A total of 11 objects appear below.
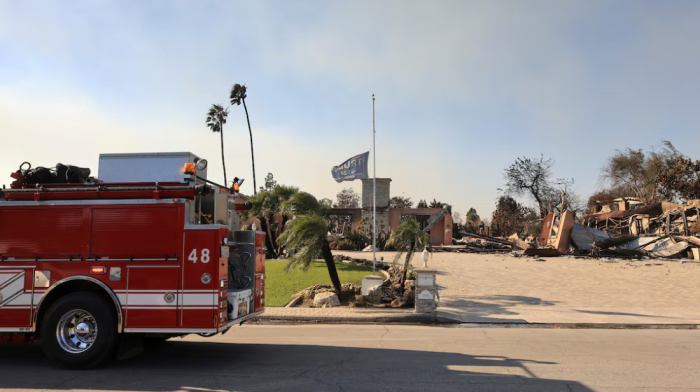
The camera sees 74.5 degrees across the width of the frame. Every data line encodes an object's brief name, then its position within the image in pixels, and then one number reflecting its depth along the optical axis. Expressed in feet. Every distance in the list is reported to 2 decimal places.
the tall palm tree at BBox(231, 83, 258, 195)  170.60
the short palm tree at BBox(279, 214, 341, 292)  47.16
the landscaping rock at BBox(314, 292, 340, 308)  44.60
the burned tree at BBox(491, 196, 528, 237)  171.73
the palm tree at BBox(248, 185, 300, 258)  85.35
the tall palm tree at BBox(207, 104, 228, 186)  180.75
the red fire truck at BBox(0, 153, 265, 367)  21.29
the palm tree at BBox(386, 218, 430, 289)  49.24
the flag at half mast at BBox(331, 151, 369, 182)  63.10
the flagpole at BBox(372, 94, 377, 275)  59.16
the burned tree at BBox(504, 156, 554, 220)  176.65
